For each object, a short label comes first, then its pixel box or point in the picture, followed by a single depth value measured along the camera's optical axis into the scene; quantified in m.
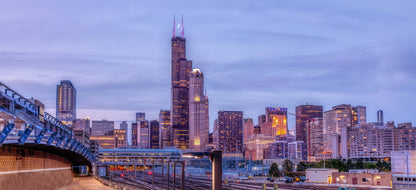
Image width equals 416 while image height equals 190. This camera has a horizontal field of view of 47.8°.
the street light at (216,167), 24.08
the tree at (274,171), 178.79
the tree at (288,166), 191.52
